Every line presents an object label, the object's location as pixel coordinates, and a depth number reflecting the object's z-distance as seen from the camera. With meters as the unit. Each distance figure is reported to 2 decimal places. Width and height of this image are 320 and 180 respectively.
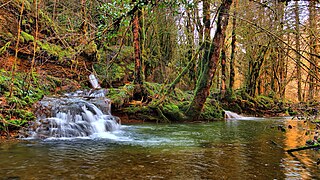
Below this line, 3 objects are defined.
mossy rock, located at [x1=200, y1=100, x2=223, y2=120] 12.34
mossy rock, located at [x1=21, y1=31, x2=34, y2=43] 11.07
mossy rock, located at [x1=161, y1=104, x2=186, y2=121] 11.48
